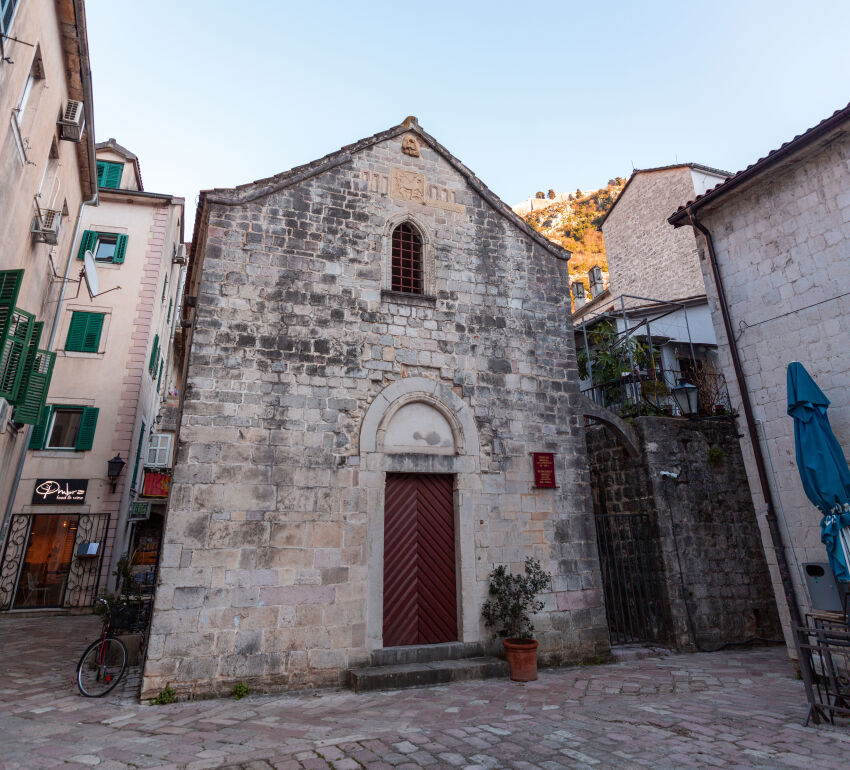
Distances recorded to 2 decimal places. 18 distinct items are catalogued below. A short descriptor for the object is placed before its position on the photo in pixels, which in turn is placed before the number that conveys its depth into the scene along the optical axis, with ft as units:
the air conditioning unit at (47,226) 29.91
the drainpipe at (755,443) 23.77
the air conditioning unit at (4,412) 28.04
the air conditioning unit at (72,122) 31.78
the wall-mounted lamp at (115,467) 46.75
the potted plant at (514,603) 25.53
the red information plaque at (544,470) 28.68
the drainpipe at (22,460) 38.38
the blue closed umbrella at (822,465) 19.89
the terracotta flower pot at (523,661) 23.80
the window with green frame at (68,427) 47.67
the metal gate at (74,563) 43.73
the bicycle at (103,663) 21.72
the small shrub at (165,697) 20.31
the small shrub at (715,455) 35.06
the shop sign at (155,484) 62.08
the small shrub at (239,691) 21.18
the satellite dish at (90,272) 32.96
